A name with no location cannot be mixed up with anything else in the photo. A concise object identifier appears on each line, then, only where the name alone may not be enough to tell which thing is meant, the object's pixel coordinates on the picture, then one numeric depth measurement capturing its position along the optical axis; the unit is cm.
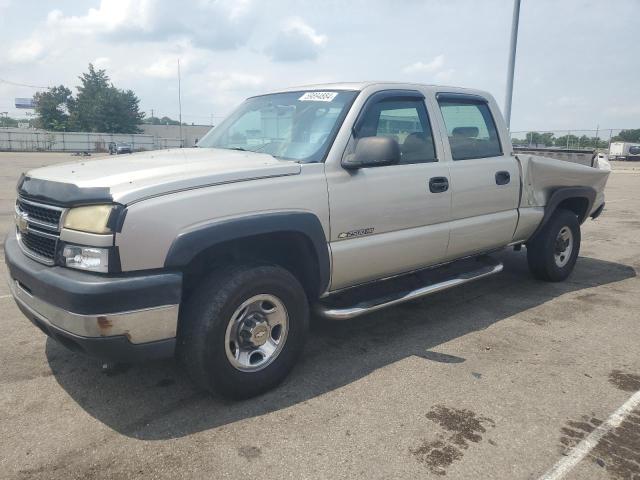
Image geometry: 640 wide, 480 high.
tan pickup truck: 271
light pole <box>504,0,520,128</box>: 1107
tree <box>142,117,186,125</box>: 10645
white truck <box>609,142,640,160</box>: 3816
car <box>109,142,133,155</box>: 4204
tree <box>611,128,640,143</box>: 3762
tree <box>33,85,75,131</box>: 7969
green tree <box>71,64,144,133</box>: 7875
